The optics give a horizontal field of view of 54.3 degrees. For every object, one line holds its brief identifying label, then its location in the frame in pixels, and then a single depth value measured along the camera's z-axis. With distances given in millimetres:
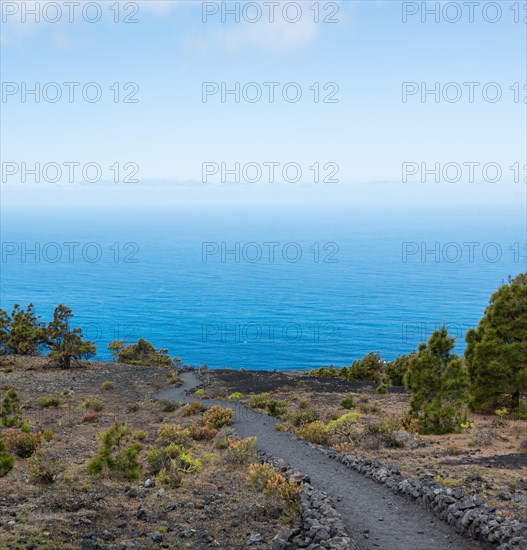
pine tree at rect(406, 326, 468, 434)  26516
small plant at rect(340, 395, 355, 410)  34812
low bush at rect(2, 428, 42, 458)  21562
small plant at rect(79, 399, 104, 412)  34944
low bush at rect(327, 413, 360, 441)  25562
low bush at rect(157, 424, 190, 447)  24327
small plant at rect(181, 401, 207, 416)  33938
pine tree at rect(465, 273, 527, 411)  30906
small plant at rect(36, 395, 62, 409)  35719
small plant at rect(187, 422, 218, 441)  26750
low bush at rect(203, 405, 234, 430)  29766
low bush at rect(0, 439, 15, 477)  17891
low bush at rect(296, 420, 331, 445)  24984
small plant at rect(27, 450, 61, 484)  17109
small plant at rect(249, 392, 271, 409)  36488
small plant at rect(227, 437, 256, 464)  20844
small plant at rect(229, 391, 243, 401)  41369
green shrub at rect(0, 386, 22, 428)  30250
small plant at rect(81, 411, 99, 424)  30805
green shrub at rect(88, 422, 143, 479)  18266
